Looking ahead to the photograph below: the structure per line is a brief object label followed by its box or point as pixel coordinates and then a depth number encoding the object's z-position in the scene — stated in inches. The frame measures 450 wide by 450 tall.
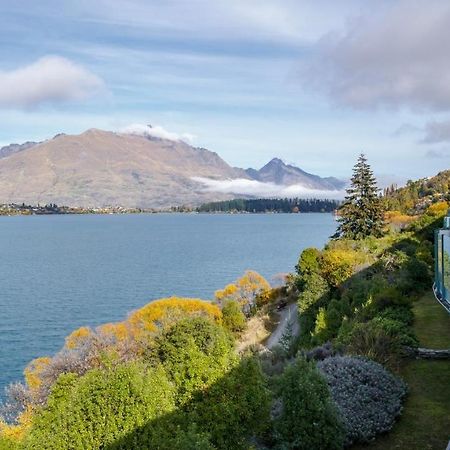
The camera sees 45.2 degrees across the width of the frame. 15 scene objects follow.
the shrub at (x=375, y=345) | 557.3
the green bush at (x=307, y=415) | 390.9
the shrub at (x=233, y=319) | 1577.3
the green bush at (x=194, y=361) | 389.1
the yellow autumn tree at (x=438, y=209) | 1981.1
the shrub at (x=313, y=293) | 1379.2
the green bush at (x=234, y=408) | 366.0
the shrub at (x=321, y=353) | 618.4
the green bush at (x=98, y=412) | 334.0
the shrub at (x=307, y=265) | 1491.1
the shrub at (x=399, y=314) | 700.0
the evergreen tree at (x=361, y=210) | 2020.2
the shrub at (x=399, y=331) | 595.8
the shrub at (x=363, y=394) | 437.4
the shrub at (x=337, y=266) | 1417.3
